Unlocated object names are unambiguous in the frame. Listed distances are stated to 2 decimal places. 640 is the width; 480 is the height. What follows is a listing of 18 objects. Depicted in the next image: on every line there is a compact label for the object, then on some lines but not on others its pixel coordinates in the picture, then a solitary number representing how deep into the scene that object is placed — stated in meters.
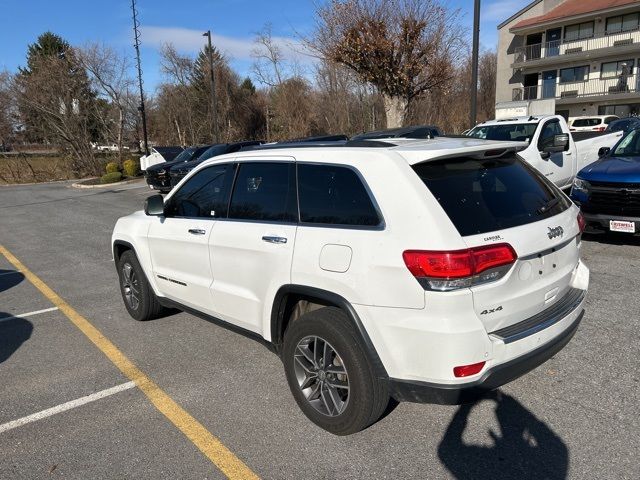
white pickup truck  8.71
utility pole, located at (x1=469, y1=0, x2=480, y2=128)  11.95
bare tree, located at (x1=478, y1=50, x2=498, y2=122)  45.50
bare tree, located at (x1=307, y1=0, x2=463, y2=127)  15.80
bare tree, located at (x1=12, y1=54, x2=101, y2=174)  28.81
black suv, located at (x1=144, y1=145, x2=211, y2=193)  16.59
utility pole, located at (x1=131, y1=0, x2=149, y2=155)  28.28
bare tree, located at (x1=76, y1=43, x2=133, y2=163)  30.31
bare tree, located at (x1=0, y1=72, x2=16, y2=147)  29.61
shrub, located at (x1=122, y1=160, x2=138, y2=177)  26.80
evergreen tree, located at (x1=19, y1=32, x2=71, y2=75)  41.31
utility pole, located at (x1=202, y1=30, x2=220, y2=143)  24.70
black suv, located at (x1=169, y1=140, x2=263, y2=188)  15.23
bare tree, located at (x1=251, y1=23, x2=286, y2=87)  37.75
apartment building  35.94
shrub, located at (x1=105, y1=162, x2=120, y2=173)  27.78
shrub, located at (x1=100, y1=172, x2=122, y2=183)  24.62
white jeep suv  2.48
